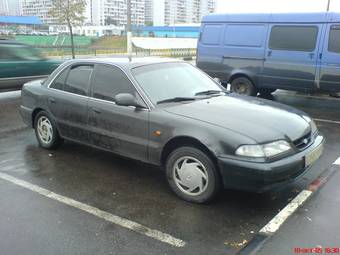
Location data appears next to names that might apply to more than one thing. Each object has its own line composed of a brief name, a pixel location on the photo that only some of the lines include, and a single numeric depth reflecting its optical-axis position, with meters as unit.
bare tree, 19.97
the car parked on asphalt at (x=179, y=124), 3.97
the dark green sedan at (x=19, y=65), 10.52
